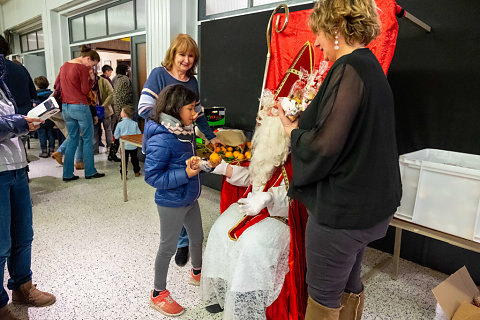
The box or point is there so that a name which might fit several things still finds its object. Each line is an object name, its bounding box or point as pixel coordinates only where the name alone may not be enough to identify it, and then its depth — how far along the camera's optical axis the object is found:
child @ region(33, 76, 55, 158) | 5.25
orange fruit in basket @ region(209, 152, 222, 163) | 1.60
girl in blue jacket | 1.57
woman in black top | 0.93
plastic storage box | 1.39
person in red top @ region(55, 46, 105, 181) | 3.89
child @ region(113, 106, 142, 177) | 4.00
